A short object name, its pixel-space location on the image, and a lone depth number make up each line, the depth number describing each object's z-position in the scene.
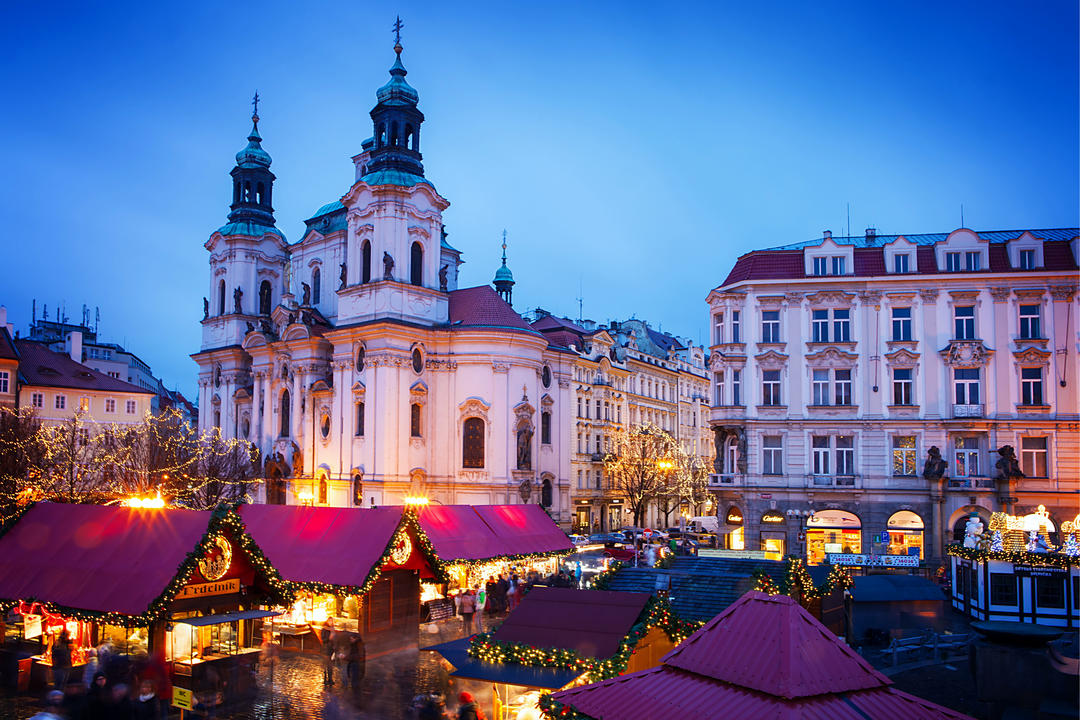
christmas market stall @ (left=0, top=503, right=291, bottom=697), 17.67
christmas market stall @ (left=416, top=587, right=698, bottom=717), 14.38
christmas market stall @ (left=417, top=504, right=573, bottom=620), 28.58
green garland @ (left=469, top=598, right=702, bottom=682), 14.22
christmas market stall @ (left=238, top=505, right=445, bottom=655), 22.88
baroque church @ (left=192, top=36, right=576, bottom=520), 50.03
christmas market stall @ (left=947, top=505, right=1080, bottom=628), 24.62
